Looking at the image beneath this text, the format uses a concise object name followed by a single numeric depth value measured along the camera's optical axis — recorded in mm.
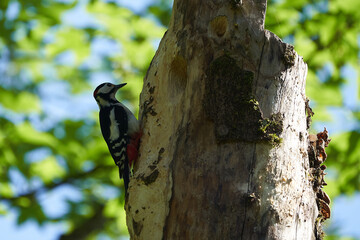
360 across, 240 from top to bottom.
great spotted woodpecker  7715
